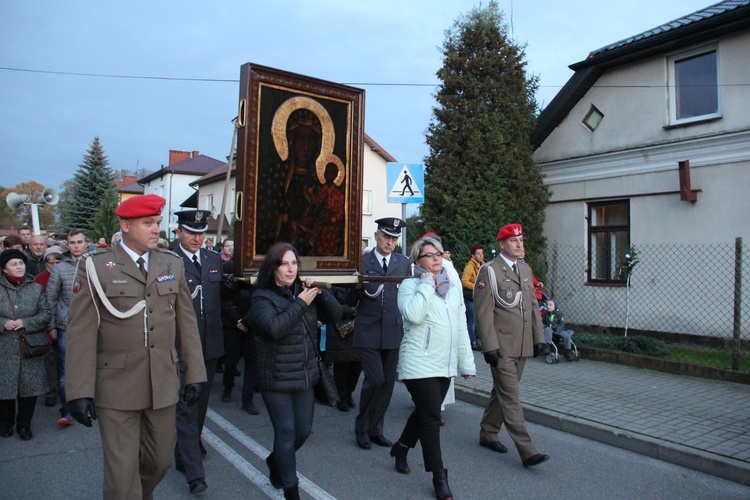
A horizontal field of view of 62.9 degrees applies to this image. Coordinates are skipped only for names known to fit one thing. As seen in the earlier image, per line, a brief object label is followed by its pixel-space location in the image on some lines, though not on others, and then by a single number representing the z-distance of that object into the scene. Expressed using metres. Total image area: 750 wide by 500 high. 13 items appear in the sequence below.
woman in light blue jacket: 4.53
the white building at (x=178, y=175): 54.28
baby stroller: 9.94
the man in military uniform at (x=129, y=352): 3.36
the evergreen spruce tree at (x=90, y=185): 51.00
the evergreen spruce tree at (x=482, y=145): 12.45
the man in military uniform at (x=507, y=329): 5.30
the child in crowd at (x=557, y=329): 9.89
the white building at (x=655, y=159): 10.58
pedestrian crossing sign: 8.81
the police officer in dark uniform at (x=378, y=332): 5.72
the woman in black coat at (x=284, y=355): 4.11
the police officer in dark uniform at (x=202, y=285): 5.03
